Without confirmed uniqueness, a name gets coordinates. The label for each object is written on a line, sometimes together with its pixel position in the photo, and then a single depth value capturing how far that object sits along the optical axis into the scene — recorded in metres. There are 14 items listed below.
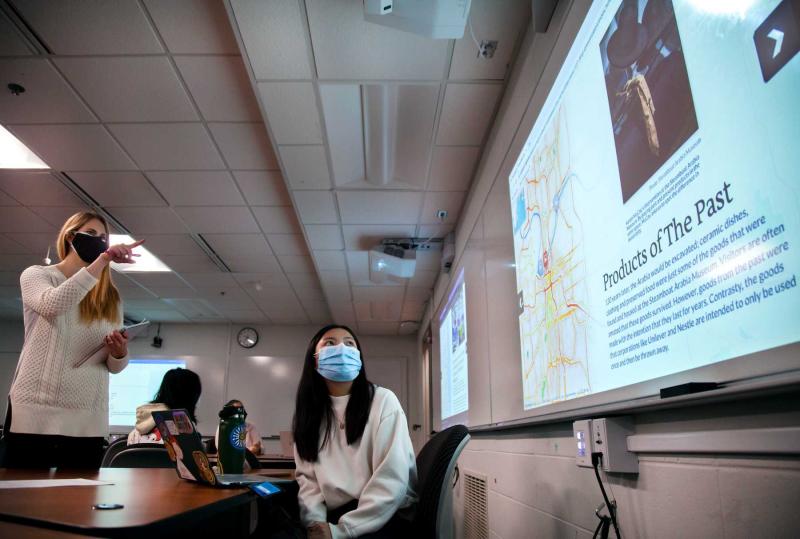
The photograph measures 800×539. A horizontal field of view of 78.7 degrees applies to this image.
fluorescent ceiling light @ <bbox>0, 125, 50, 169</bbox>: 3.17
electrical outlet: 1.25
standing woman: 1.24
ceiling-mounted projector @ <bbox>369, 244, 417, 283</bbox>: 4.30
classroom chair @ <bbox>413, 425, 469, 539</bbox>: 1.17
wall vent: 2.70
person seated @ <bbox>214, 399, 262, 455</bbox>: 3.80
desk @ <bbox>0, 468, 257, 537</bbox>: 0.53
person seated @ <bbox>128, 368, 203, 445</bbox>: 2.47
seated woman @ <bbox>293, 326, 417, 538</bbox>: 1.32
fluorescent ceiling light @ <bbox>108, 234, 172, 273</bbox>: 4.93
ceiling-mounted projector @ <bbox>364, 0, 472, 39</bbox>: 1.80
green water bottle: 1.25
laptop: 1.00
